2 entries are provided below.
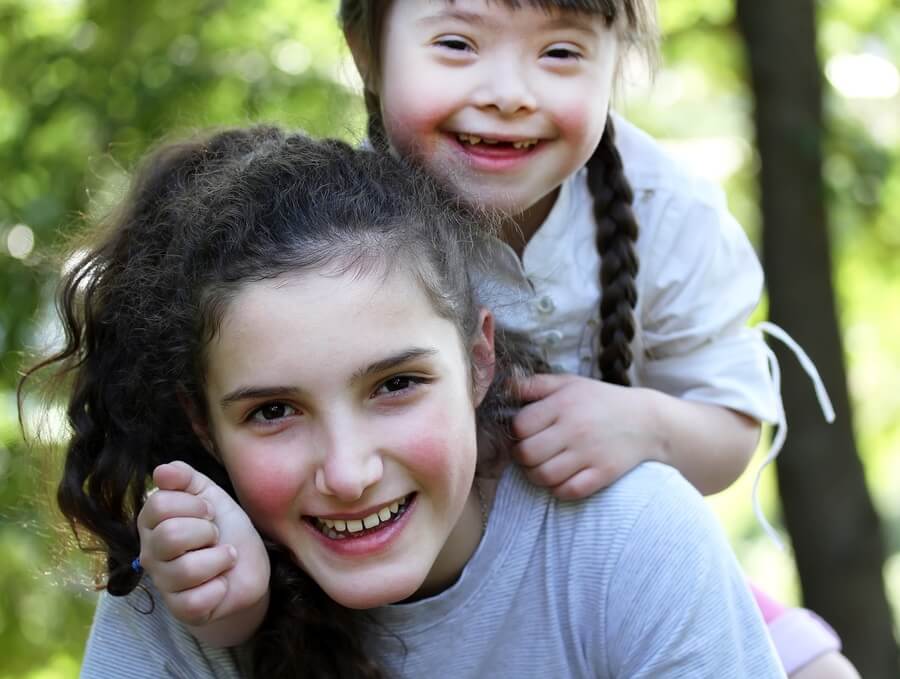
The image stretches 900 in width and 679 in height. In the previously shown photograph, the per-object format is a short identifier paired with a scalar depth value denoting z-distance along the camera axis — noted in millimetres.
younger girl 2229
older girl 1911
